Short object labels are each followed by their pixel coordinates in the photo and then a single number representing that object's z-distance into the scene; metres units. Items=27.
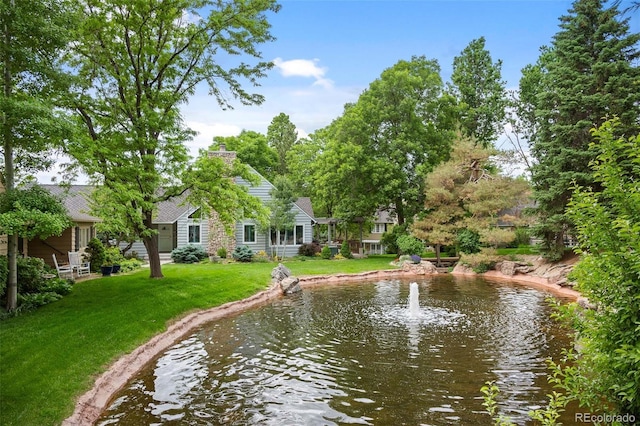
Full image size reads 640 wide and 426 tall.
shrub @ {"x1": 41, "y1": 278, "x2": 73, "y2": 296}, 13.18
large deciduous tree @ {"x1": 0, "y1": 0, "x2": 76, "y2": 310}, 9.05
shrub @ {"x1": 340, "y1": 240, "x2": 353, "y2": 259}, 30.72
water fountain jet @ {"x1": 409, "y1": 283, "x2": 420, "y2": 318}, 13.37
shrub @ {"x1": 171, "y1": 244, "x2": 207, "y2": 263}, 26.31
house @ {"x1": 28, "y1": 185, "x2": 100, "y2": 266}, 18.25
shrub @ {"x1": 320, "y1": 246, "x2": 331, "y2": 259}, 30.02
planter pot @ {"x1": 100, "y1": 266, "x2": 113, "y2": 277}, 18.19
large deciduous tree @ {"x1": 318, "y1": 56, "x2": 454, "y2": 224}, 30.16
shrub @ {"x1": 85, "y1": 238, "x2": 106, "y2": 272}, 19.25
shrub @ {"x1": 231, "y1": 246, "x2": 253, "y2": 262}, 27.04
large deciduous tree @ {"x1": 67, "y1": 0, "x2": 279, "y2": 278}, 14.05
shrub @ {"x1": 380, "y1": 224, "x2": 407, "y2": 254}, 32.69
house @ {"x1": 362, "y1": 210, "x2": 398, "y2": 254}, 46.59
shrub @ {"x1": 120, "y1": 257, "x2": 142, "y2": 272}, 19.97
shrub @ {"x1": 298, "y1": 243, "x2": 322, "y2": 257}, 30.45
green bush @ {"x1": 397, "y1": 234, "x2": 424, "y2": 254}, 26.80
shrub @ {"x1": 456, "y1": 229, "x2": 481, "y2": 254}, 25.55
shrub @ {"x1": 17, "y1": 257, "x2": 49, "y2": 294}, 12.29
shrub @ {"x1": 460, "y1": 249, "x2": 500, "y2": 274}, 24.16
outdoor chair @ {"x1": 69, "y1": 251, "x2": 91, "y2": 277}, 17.16
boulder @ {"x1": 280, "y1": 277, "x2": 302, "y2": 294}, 17.62
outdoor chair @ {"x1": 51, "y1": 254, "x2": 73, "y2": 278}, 16.38
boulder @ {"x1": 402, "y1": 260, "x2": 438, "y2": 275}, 25.00
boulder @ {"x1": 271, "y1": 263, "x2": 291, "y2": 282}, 19.36
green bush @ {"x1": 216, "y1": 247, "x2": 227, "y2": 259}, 27.69
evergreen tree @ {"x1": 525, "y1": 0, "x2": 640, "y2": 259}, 20.08
